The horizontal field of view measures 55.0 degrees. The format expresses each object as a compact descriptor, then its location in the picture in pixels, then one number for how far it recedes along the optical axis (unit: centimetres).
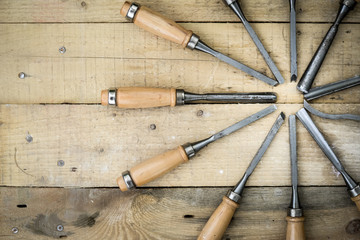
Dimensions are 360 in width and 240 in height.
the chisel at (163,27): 107
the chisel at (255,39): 112
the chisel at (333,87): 112
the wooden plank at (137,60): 116
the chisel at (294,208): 108
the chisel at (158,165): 107
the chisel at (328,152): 108
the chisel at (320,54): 111
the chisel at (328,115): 111
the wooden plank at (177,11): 116
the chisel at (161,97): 106
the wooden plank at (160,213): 115
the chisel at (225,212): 107
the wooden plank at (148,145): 115
